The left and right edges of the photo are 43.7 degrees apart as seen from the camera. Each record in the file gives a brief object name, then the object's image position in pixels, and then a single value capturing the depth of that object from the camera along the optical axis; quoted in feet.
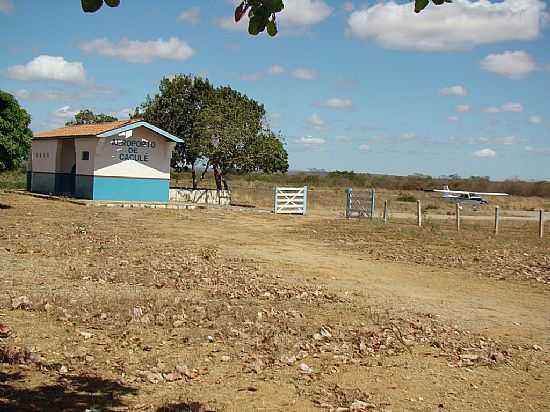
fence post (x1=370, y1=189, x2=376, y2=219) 103.94
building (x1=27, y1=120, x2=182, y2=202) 108.99
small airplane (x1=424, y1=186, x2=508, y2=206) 192.85
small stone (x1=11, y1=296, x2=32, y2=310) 27.30
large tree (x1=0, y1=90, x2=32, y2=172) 84.17
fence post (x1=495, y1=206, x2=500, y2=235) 82.93
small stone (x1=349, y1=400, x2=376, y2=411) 18.29
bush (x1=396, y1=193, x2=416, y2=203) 199.23
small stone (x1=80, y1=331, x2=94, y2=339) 23.83
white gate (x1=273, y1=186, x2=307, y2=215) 114.11
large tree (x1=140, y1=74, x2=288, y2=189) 129.80
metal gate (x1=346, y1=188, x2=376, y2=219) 105.70
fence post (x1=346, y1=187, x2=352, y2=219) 106.52
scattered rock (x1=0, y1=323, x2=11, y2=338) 23.04
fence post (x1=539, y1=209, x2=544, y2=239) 81.19
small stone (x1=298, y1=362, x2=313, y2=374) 21.38
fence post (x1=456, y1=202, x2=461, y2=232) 86.68
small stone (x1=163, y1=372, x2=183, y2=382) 20.00
